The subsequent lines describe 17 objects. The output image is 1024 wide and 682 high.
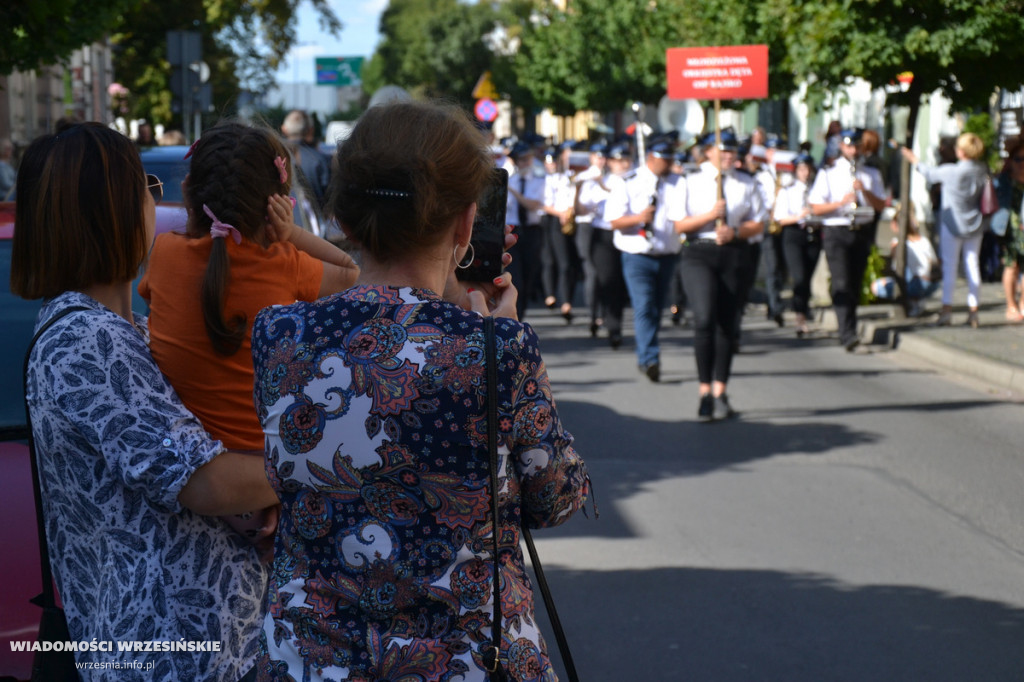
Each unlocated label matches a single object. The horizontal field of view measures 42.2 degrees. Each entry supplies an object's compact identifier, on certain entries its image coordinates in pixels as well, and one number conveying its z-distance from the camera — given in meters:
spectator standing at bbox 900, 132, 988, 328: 13.63
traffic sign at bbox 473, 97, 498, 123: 40.01
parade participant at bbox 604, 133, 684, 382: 10.82
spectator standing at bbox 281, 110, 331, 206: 11.58
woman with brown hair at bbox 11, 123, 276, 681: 2.34
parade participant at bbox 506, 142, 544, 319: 15.14
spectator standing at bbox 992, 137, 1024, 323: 13.45
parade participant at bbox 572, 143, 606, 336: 14.12
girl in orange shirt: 2.52
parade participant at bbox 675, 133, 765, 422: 9.20
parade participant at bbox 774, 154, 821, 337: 14.11
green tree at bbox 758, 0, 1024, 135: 13.52
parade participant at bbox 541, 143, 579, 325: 15.51
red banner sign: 14.23
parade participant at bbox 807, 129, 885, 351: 12.65
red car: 3.05
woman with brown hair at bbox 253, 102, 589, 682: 1.97
